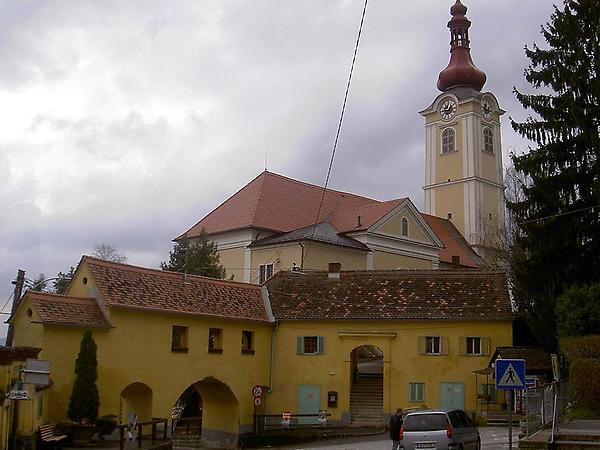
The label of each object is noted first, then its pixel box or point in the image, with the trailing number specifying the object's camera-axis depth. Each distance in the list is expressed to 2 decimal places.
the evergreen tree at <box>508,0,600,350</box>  30.45
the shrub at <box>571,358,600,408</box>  22.50
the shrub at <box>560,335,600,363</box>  23.80
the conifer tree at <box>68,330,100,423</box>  29.20
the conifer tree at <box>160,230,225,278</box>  52.72
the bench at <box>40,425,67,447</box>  24.86
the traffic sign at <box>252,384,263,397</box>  36.84
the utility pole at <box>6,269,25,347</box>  27.77
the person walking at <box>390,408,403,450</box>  23.84
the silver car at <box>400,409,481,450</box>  19.64
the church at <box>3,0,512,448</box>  31.53
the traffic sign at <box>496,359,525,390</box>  16.44
